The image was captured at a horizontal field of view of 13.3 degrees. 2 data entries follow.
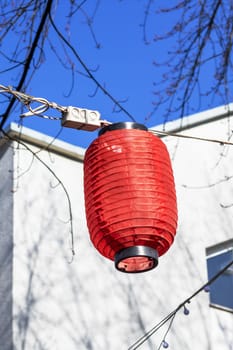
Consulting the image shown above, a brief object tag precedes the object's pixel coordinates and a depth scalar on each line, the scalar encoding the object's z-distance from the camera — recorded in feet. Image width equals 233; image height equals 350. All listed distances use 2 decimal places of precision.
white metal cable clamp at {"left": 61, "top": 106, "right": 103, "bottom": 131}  13.59
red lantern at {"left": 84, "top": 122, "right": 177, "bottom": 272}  12.67
